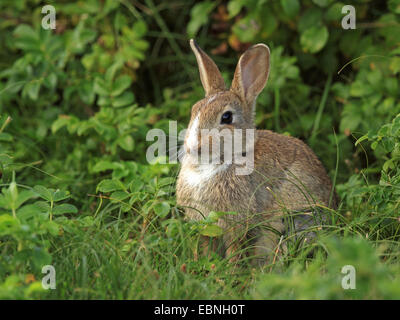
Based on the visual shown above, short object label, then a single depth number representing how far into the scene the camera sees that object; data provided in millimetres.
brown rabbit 3453
